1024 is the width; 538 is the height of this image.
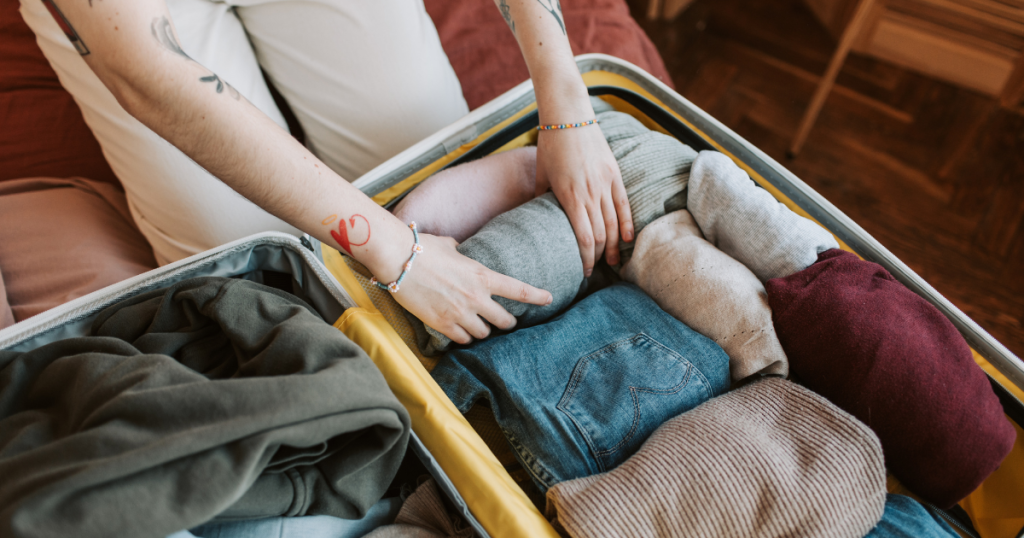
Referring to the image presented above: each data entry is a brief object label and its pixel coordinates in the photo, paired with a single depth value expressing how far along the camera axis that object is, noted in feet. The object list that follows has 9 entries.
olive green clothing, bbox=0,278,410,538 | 1.17
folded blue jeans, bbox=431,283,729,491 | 1.73
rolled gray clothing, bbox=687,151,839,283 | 2.02
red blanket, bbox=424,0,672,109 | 3.49
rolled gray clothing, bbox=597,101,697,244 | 2.29
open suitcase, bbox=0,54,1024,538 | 1.61
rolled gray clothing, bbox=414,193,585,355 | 2.06
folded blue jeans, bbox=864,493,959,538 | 1.49
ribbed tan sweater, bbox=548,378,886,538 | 1.46
